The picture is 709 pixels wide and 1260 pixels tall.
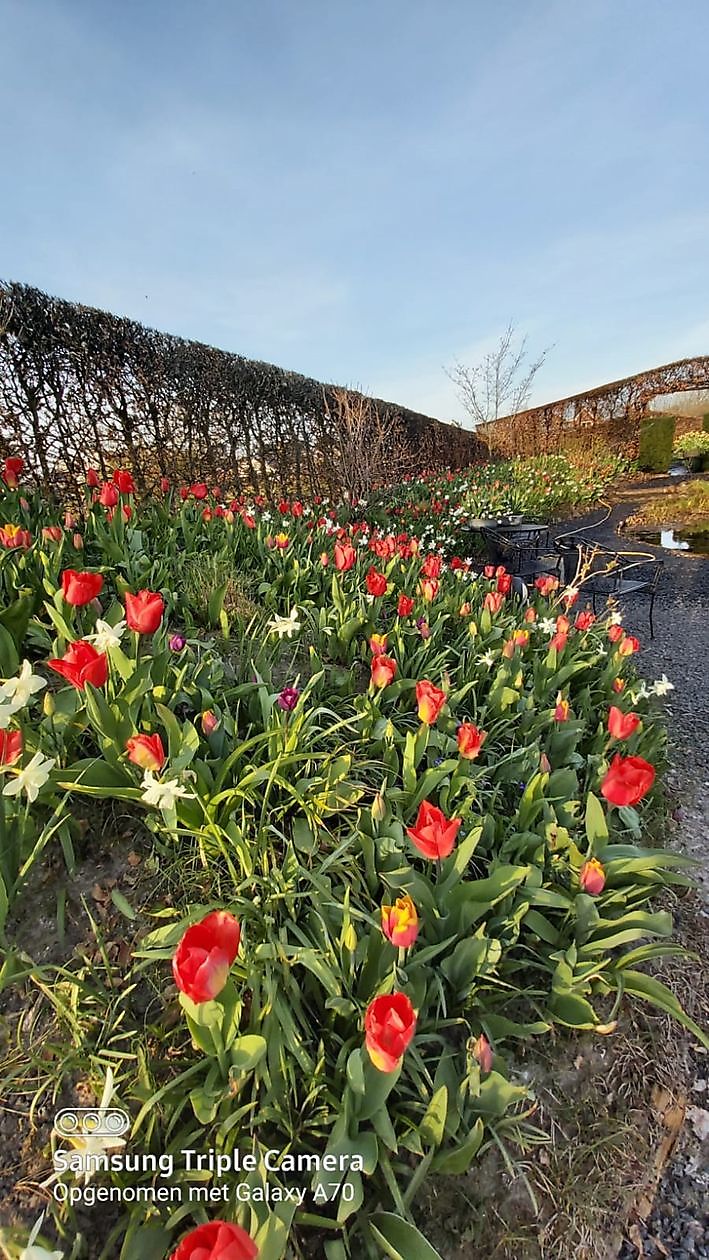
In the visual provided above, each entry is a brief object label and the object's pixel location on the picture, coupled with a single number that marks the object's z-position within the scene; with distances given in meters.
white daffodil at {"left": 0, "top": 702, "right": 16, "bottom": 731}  1.08
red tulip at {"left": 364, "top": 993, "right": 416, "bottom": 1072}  0.75
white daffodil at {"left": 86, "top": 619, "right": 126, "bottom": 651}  1.38
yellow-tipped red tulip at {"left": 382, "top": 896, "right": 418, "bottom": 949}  0.91
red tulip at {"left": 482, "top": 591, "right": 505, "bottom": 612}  2.39
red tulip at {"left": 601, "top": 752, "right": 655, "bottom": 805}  1.20
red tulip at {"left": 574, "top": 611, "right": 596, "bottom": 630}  2.33
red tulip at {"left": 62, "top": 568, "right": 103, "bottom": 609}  1.45
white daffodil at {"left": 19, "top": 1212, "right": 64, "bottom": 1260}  0.59
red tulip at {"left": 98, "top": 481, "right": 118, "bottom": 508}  2.46
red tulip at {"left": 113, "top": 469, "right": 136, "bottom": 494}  2.68
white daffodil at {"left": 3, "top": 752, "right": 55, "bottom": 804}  1.03
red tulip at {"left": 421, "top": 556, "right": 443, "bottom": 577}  2.55
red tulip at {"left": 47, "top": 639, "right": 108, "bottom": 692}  1.17
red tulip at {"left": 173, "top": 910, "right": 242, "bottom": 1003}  0.73
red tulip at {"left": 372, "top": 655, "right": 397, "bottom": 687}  1.65
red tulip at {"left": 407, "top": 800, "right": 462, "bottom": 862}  1.04
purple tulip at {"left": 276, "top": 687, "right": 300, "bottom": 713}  1.51
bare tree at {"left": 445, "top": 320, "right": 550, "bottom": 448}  16.56
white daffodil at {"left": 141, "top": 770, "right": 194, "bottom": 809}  1.06
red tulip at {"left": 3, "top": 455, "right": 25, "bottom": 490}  2.61
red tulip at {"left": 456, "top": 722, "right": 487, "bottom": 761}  1.44
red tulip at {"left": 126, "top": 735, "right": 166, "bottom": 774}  1.09
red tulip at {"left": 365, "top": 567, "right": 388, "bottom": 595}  2.16
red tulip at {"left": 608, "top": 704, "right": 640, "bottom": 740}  1.60
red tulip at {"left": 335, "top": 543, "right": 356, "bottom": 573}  2.31
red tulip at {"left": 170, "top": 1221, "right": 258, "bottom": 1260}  0.54
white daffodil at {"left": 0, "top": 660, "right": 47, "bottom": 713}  1.11
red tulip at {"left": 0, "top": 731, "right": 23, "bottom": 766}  1.03
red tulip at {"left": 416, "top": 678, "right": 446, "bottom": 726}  1.44
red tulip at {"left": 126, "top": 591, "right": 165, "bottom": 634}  1.39
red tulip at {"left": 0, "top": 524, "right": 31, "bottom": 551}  1.98
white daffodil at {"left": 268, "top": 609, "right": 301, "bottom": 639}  1.74
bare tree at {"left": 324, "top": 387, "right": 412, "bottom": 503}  6.36
